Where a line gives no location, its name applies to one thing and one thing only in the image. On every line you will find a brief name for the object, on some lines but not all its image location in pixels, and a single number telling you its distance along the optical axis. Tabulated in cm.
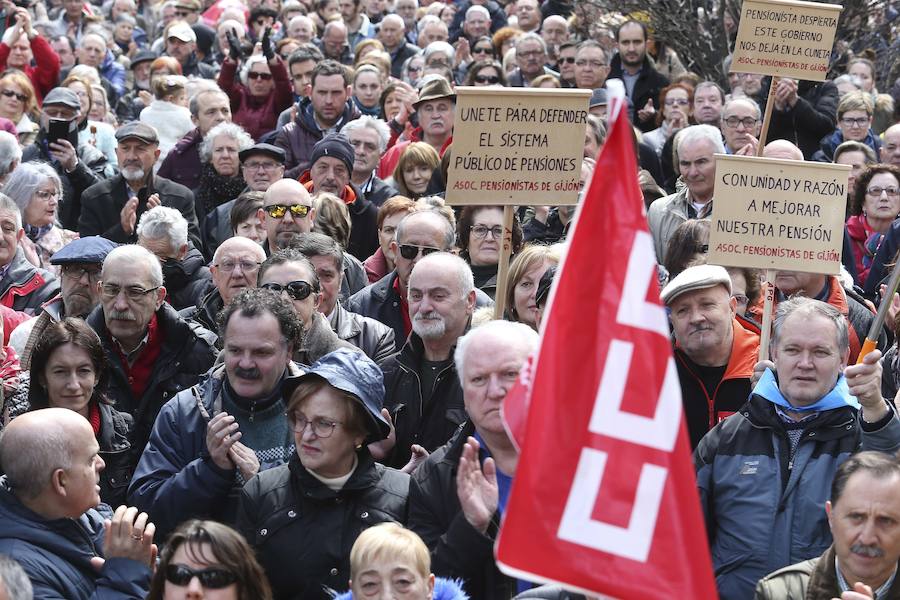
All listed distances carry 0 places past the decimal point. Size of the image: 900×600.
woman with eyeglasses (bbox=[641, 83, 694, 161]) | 2562
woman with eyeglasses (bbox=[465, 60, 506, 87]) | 2797
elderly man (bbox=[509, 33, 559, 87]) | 2919
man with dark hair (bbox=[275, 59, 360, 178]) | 2480
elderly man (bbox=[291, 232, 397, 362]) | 1495
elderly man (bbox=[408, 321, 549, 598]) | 997
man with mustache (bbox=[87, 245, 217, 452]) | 1420
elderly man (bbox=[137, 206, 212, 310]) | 1741
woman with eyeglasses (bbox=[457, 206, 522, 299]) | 1712
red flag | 722
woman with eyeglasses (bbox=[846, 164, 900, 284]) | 2031
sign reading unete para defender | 1379
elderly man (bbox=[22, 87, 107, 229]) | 2314
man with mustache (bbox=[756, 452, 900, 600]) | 952
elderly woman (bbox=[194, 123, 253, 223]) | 2245
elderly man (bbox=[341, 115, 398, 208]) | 2192
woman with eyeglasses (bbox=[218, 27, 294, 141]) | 2789
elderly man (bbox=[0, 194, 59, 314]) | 1658
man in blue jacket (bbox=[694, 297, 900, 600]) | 1099
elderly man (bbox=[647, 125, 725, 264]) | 1928
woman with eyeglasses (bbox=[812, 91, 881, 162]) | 2473
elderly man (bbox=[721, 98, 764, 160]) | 2212
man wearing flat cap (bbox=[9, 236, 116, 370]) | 1577
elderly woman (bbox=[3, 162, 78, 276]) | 1922
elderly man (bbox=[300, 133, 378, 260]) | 2056
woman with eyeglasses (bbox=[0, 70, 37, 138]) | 2483
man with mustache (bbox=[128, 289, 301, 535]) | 1173
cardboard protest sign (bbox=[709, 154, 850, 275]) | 1384
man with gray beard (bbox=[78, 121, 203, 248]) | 2139
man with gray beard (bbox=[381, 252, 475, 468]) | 1309
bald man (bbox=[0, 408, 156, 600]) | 1016
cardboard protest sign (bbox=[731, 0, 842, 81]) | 1959
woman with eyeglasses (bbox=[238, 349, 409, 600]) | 1078
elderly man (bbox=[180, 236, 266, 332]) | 1592
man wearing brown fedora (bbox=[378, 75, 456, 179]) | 2397
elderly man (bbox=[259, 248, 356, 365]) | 1373
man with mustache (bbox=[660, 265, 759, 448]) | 1294
